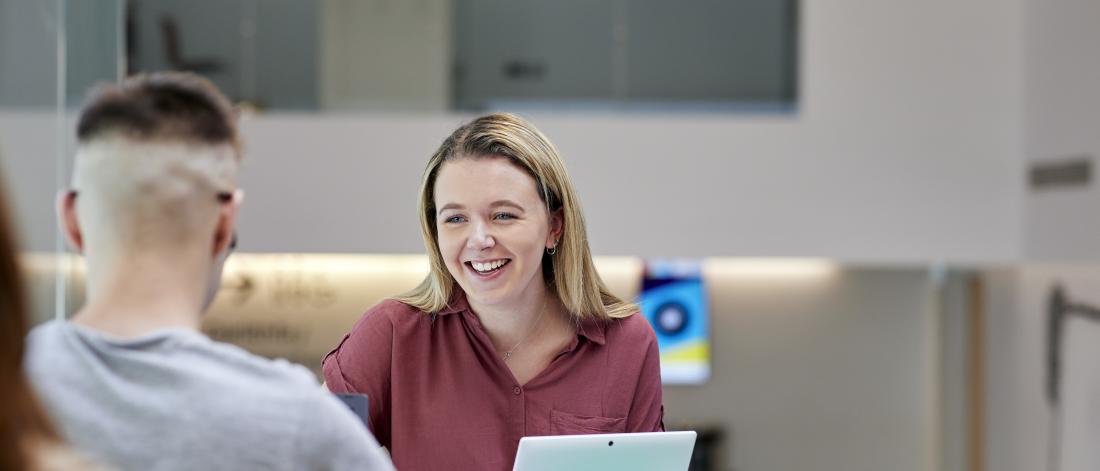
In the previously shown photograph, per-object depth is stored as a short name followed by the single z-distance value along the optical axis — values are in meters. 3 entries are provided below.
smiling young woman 3.90
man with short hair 3.05
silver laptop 3.63
